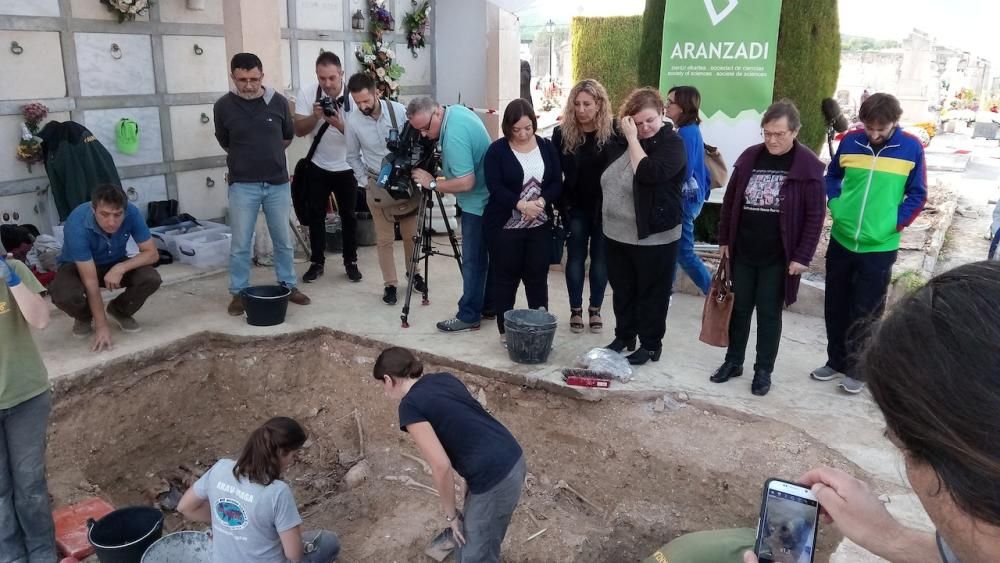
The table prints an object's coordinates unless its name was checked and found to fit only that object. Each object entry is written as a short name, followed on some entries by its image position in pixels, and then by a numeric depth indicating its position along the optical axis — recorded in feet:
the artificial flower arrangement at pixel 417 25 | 28.91
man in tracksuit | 13.46
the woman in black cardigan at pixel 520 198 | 15.30
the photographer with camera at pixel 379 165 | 18.54
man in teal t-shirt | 16.29
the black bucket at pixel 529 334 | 15.01
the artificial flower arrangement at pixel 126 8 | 20.01
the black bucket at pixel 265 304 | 17.06
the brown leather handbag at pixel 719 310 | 14.83
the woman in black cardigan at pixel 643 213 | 14.17
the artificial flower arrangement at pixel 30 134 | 18.74
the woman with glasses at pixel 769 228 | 13.28
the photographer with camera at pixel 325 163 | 19.58
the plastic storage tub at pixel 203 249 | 21.29
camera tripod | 17.29
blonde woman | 15.15
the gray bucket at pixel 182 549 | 10.96
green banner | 19.92
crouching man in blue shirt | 15.25
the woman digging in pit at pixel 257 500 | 9.86
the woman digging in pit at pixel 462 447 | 9.57
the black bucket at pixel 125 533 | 10.87
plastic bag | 14.74
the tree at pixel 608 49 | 53.72
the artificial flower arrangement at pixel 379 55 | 27.13
